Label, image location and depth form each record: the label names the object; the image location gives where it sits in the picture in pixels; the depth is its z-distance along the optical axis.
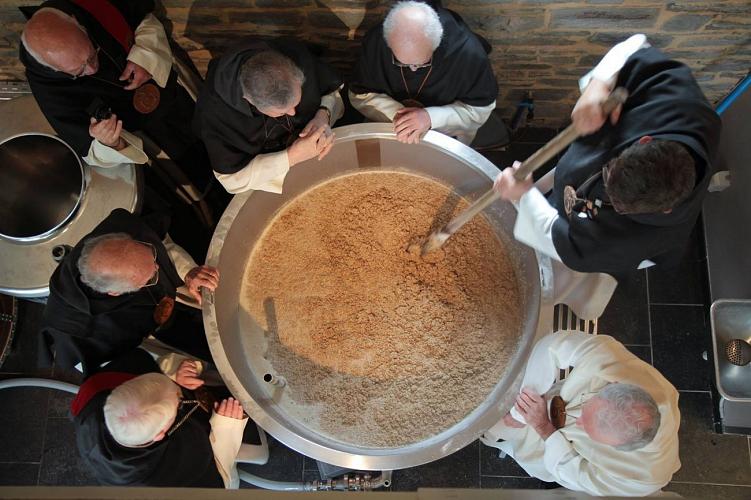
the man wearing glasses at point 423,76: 2.11
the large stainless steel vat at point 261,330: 2.36
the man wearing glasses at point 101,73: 2.06
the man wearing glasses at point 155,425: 1.95
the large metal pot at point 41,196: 2.38
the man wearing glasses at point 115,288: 2.06
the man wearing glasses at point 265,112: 2.00
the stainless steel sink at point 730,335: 2.62
